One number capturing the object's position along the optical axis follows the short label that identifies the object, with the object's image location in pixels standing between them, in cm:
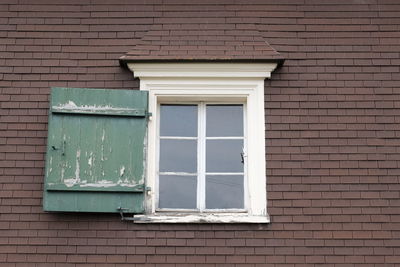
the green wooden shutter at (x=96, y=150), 589
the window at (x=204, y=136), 619
